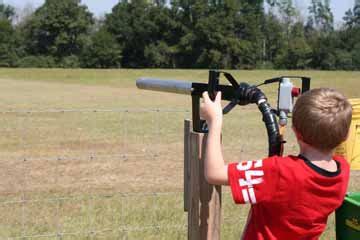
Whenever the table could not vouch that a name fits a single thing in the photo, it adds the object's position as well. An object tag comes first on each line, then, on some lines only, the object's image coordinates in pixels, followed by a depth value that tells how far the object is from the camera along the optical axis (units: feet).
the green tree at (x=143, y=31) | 257.34
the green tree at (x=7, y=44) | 232.73
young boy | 6.45
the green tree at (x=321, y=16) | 328.29
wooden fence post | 8.18
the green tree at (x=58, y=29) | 258.37
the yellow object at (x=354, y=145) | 9.75
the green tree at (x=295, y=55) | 243.62
